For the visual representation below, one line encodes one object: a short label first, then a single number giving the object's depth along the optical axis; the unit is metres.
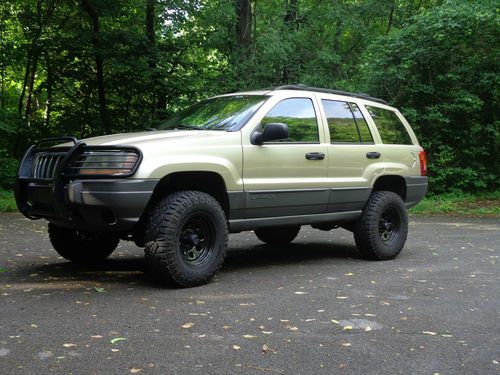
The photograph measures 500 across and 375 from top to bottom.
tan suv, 4.64
